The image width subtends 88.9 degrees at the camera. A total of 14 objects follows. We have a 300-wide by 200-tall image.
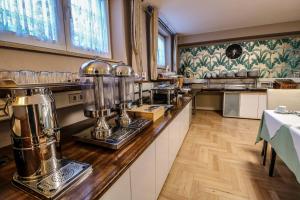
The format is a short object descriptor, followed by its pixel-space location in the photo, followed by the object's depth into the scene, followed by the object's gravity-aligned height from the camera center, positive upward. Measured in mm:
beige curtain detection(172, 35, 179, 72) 4548 +911
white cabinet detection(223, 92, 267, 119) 3908 -595
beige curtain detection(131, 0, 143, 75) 2248 +749
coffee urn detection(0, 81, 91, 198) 587 -224
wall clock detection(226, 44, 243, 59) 4465 +906
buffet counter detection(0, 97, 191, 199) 578 -386
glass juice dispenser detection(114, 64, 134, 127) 1177 -44
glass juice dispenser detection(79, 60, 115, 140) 927 -48
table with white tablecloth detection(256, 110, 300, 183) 1072 -479
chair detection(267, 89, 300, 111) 2072 -241
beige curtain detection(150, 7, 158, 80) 2877 +828
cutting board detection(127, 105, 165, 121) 1470 -275
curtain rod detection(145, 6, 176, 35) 2822 +1435
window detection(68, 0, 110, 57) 1619 +706
